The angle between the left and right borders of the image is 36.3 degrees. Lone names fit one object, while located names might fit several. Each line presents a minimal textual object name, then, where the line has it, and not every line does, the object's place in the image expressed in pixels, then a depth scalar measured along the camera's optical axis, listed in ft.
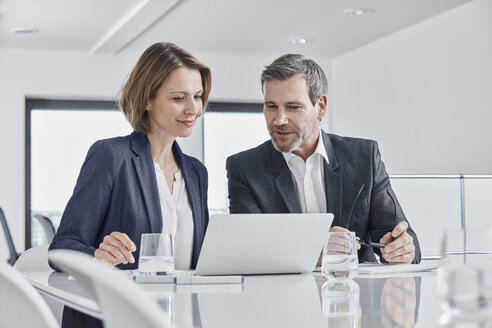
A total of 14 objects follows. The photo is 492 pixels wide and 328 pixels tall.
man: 8.67
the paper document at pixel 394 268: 6.66
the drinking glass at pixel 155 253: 5.89
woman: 7.05
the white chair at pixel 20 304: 3.55
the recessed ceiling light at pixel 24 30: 21.77
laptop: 6.02
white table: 4.01
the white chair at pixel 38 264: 7.70
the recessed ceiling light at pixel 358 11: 19.93
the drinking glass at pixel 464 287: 2.73
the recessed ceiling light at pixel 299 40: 23.59
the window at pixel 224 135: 27.09
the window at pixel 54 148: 25.68
